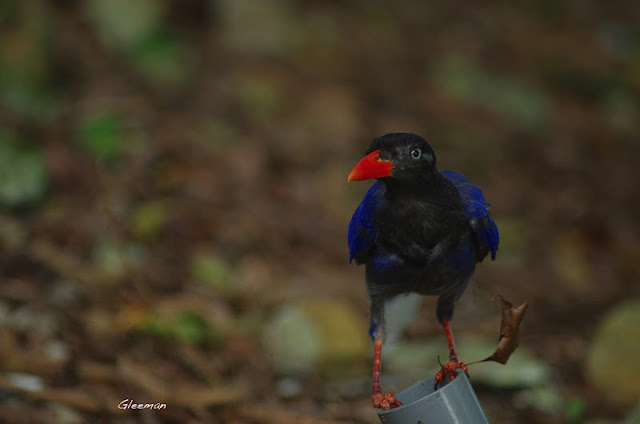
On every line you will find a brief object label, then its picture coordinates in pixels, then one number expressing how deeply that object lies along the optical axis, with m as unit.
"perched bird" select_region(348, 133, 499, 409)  5.34
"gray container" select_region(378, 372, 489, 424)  5.32
